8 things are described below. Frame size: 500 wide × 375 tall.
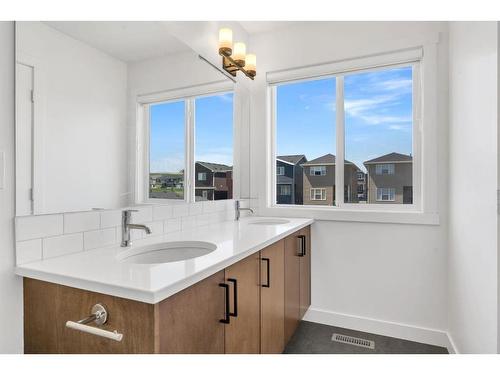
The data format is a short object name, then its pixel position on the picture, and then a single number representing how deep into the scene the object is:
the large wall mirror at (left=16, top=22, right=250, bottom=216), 1.13
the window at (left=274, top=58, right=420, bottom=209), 2.23
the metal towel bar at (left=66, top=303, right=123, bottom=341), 0.82
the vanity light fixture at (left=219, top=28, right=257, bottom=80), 2.11
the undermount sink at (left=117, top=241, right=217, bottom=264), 1.38
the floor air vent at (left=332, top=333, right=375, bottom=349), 2.04
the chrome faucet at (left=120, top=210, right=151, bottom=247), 1.38
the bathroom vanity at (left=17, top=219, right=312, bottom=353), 0.85
